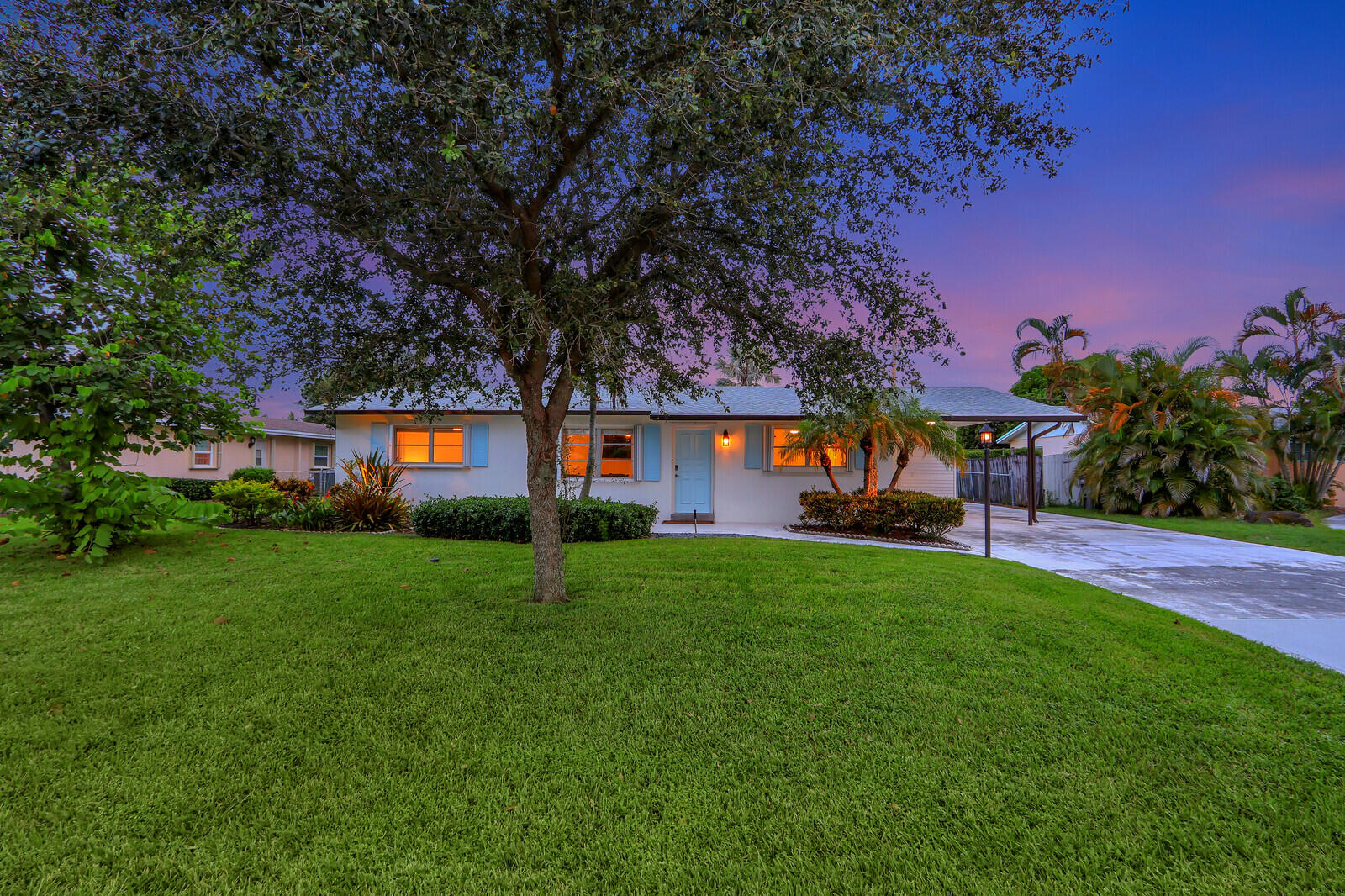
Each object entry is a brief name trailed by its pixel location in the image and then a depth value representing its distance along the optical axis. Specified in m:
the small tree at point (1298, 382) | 15.70
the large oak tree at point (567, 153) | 3.12
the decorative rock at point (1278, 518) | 13.17
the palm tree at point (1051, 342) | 22.12
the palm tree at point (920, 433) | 10.41
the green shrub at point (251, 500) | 10.02
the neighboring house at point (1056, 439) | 18.00
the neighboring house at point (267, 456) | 17.34
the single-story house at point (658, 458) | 12.38
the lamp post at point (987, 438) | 8.57
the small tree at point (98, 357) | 5.08
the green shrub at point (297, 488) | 11.78
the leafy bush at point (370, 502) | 9.68
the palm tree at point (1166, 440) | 13.86
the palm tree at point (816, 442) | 10.62
